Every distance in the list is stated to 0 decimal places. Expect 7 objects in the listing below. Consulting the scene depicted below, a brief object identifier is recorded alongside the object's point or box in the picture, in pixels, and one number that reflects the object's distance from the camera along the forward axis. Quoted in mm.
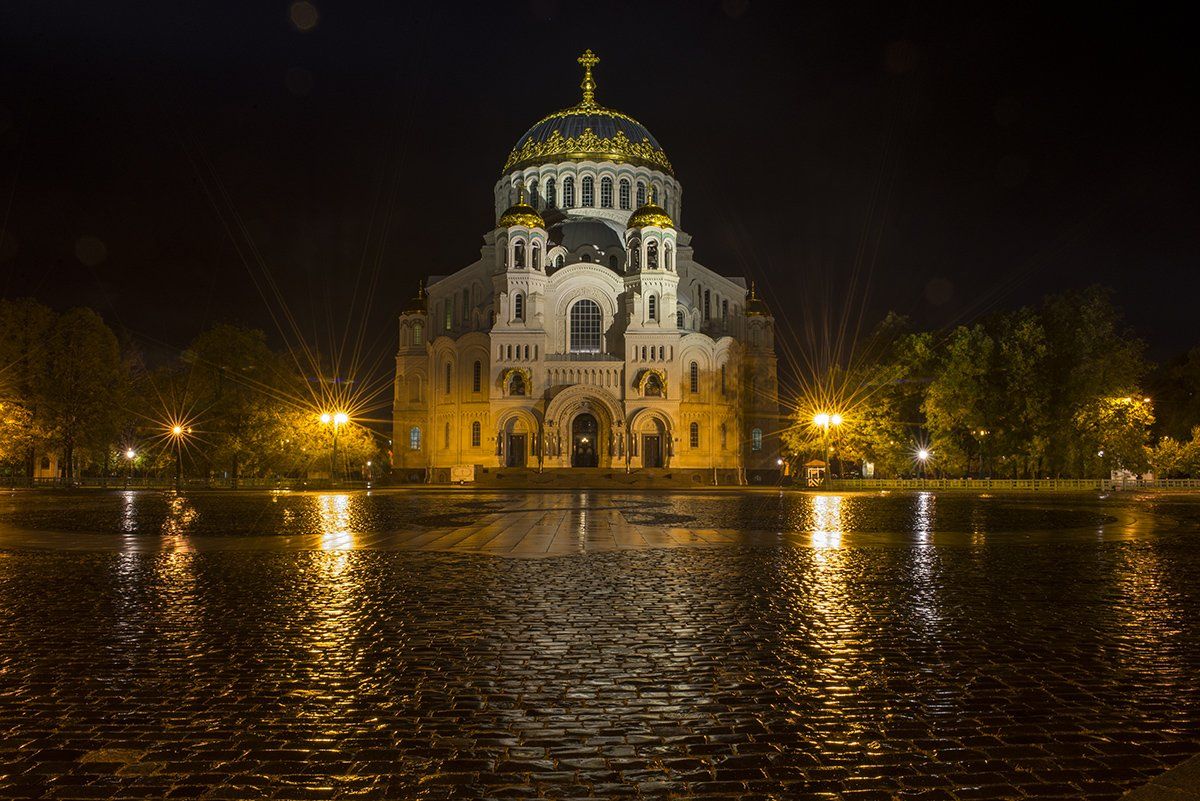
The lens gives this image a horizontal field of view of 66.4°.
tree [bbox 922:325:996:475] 50656
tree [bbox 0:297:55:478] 48875
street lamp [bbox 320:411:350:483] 48719
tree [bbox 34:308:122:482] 50156
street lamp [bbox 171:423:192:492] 46794
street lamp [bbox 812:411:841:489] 46719
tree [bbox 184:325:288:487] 50500
